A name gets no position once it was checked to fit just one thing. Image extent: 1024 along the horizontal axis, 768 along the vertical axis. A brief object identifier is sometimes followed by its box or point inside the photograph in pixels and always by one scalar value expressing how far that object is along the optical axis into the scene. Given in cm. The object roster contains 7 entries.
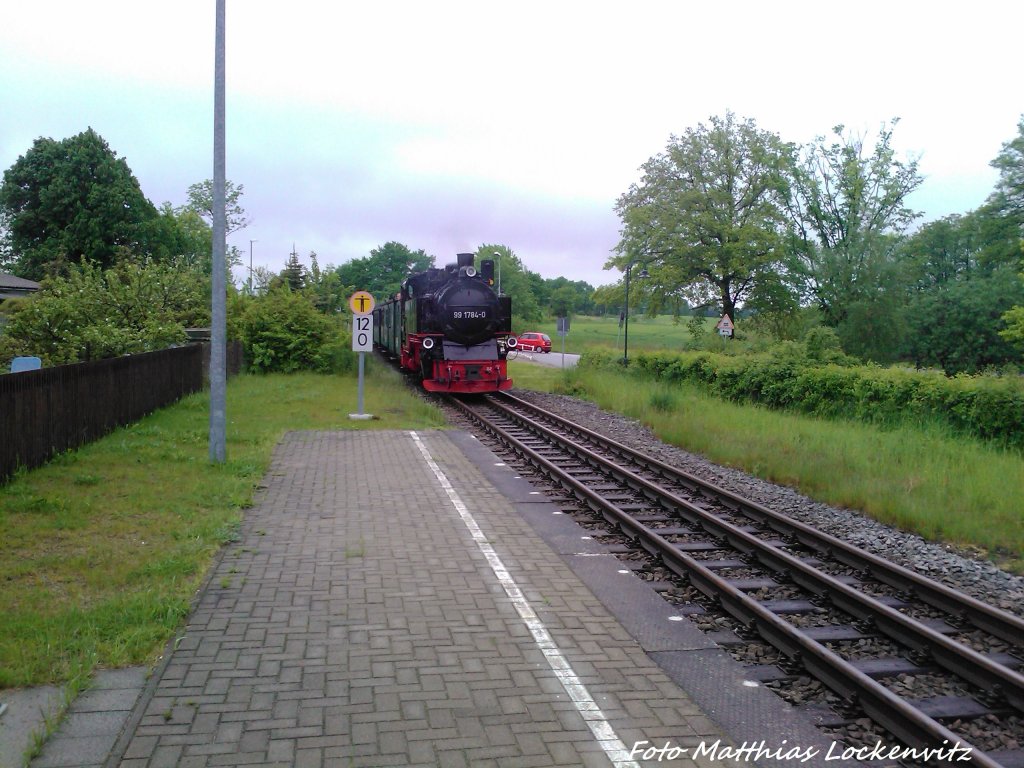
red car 6406
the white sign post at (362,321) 1717
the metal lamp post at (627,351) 3035
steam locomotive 2138
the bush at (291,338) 2756
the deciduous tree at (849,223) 3947
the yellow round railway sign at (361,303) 1714
